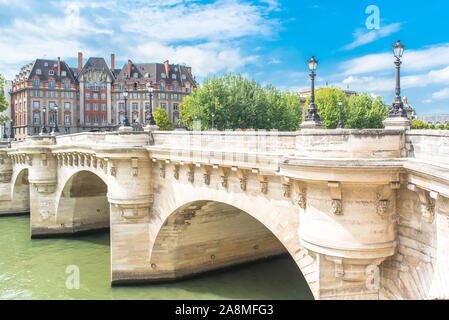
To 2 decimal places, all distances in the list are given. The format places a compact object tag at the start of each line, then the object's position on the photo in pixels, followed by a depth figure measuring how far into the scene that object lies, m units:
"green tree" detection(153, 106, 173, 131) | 70.56
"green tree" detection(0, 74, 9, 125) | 53.87
